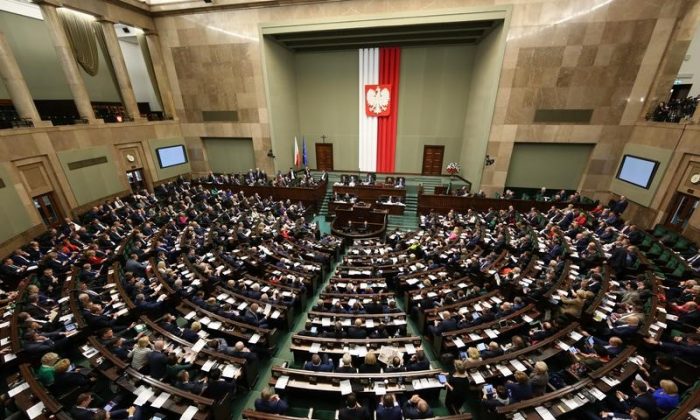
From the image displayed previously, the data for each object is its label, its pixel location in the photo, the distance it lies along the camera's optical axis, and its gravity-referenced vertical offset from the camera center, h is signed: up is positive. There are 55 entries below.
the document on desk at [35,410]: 4.19 -4.32
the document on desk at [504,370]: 4.98 -4.48
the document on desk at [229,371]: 5.06 -4.57
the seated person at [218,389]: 4.78 -4.55
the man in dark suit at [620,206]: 12.20 -4.22
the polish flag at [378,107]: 18.84 -0.25
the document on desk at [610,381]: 4.61 -4.32
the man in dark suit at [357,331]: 6.11 -4.63
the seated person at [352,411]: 4.27 -4.38
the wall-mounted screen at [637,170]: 12.23 -2.94
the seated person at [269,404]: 4.48 -4.48
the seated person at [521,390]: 4.45 -4.25
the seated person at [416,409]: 4.23 -4.40
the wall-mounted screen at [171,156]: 17.54 -3.14
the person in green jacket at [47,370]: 4.82 -4.26
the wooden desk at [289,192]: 15.94 -4.83
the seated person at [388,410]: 4.21 -4.32
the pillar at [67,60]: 12.32 +1.92
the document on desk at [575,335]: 5.63 -4.40
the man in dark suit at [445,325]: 6.24 -4.63
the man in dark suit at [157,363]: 5.07 -4.40
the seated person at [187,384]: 4.74 -4.43
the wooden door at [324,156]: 21.59 -3.82
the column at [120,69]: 14.95 +1.81
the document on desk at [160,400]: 4.42 -4.43
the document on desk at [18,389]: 4.49 -4.32
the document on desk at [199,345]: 5.45 -4.43
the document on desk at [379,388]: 4.78 -4.60
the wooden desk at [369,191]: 15.86 -4.69
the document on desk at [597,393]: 4.41 -4.34
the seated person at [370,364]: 5.04 -4.42
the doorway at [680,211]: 10.80 -4.03
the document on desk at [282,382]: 4.96 -4.65
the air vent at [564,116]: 14.15 -0.65
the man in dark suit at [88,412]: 4.11 -4.23
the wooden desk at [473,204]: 13.82 -4.84
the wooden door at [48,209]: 11.81 -4.20
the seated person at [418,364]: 5.22 -4.59
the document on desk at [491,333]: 5.93 -4.58
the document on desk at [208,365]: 5.14 -4.53
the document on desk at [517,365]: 5.05 -4.48
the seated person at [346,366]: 5.08 -4.45
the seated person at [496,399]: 4.50 -4.55
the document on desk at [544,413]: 4.18 -4.37
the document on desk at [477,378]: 4.90 -4.53
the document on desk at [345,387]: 4.80 -4.58
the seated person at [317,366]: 5.25 -4.58
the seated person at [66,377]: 4.84 -4.44
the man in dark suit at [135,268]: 8.65 -4.71
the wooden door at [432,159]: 20.14 -3.80
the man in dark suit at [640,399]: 4.13 -4.14
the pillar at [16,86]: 10.84 +0.69
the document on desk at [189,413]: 4.30 -4.46
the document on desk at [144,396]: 4.47 -4.44
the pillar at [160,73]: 17.39 +1.85
